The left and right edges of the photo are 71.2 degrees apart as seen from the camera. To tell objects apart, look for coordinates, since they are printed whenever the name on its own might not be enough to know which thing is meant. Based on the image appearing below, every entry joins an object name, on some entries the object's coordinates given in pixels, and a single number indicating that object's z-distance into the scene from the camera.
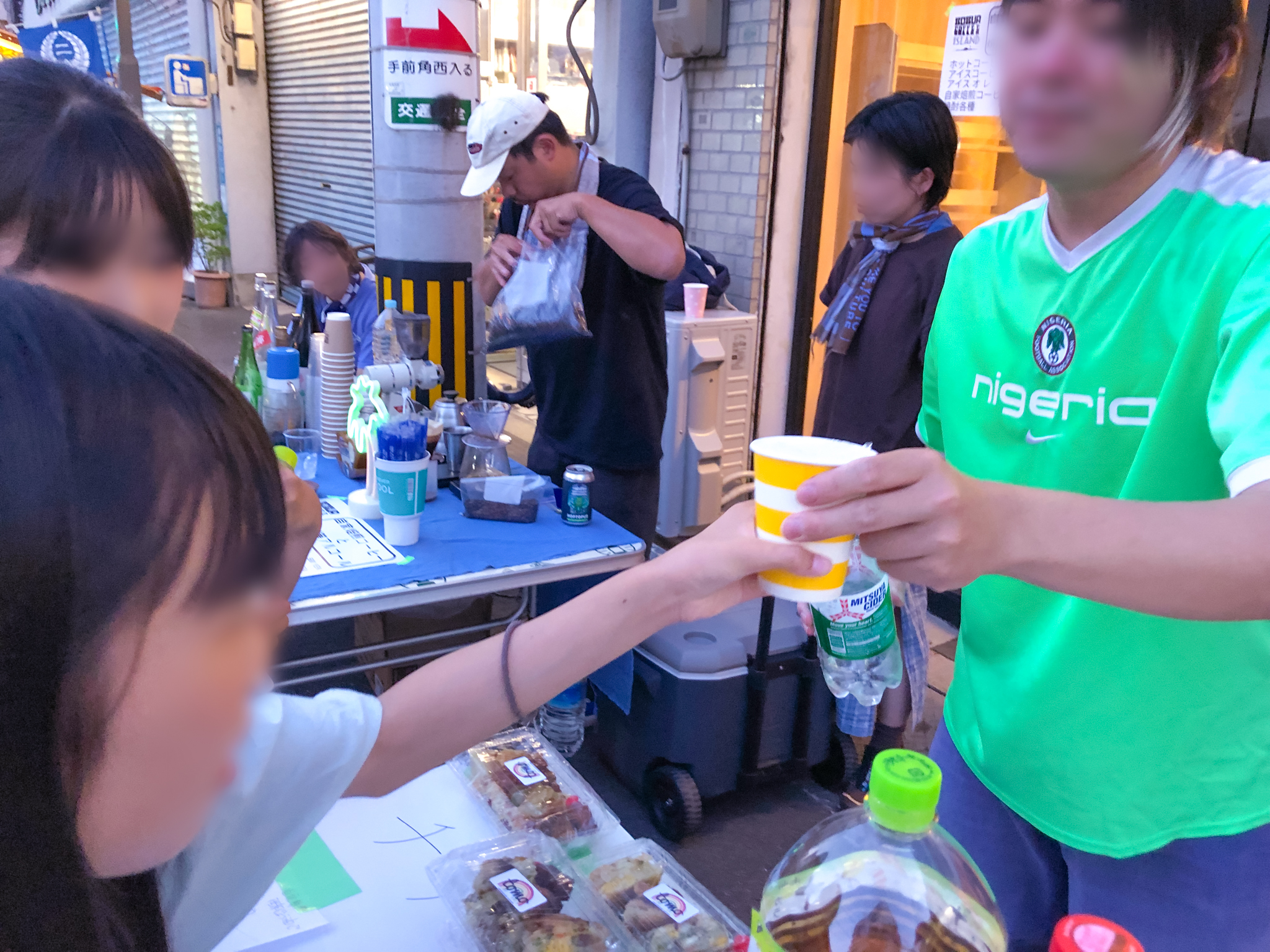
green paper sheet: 1.29
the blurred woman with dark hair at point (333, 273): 4.15
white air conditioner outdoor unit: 5.04
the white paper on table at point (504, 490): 2.77
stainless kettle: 3.07
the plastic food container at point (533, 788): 1.51
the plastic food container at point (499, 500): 2.76
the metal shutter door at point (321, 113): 9.97
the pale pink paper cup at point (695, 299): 5.03
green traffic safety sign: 3.89
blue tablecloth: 2.32
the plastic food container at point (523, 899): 1.25
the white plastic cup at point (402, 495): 2.47
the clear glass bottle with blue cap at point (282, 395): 3.45
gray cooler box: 2.86
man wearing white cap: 3.06
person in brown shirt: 3.13
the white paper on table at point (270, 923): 1.21
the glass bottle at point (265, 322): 3.89
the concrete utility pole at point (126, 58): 5.48
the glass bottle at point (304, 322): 4.00
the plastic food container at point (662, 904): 1.28
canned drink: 2.75
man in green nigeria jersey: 0.82
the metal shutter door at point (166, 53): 13.51
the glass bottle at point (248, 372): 3.49
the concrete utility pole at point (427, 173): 3.81
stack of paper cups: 3.20
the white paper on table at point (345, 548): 2.40
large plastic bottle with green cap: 1.00
